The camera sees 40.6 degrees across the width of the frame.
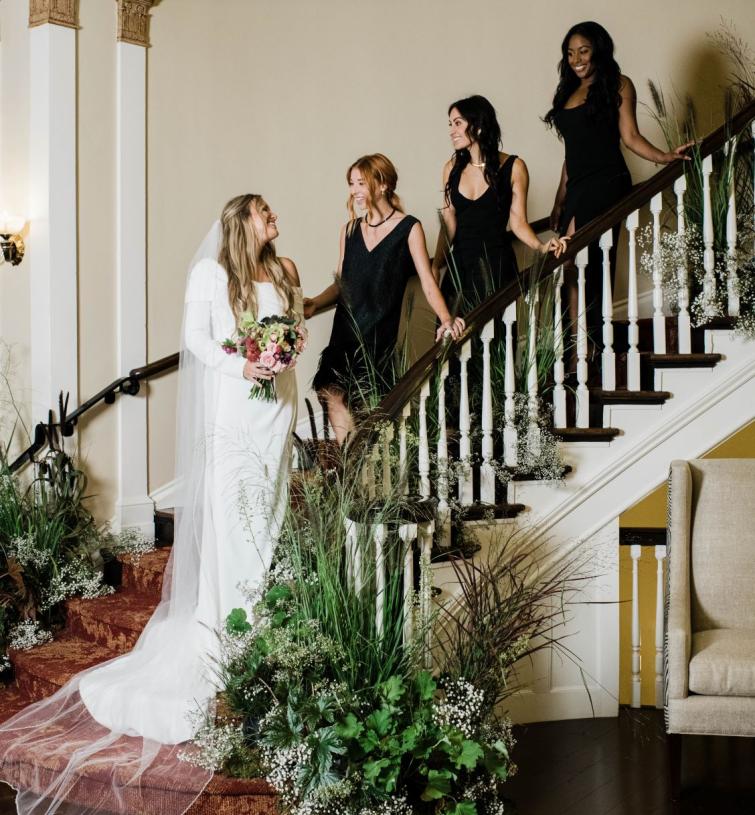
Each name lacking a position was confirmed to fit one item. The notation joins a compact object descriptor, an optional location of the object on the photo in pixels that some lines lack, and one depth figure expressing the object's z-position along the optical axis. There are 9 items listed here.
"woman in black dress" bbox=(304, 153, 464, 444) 4.56
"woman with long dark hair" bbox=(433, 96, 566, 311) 4.77
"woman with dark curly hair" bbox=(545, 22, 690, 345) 4.93
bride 3.76
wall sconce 5.53
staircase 4.43
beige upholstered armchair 3.72
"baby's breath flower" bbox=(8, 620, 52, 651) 4.84
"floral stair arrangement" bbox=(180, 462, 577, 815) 3.22
